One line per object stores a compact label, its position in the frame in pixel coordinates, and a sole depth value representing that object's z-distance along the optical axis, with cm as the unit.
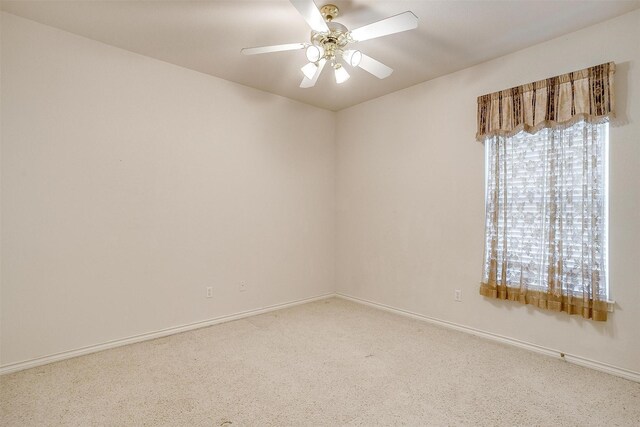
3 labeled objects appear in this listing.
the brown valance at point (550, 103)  239
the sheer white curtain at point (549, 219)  243
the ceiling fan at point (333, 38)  187
